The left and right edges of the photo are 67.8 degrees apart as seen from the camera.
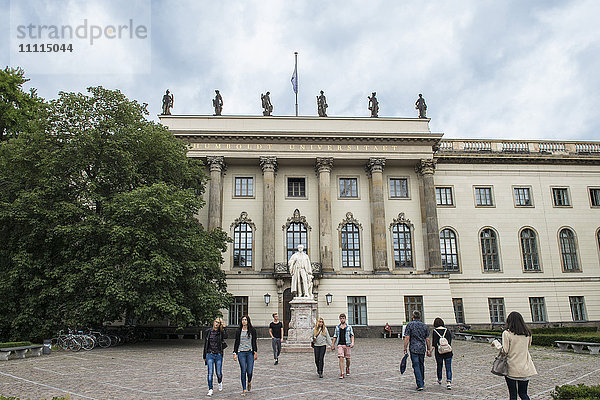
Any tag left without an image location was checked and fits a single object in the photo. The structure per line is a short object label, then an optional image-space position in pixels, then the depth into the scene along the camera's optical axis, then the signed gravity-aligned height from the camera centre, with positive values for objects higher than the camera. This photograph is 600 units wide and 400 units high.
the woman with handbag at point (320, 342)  13.09 -0.98
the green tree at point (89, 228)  22.41 +4.15
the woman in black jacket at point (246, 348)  10.73 -0.92
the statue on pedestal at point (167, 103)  37.47 +17.05
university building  33.66 +6.96
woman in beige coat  7.50 -0.85
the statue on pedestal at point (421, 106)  38.28 +16.76
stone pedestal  21.19 -0.83
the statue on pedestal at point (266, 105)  38.06 +17.00
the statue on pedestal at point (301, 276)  22.73 +1.59
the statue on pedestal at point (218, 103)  37.72 +16.98
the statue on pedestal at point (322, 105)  38.09 +16.82
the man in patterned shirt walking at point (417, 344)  10.91 -0.90
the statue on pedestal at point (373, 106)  38.28 +16.85
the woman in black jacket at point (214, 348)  10.66 -0.90
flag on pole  40.78 +20.34
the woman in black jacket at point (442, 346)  11.07 -1.00
